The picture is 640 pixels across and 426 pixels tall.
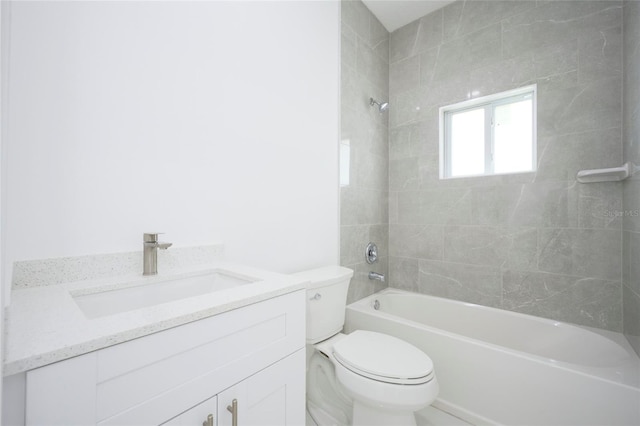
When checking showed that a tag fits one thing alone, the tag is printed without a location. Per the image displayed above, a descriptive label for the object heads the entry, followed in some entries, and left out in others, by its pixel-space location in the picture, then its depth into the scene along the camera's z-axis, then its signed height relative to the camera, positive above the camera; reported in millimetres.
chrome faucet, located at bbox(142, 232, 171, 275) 925 -134
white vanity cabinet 442 -344
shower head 2122 +909
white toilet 1056 -646
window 1910 +639
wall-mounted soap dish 1373 +241
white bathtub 1104 -756
